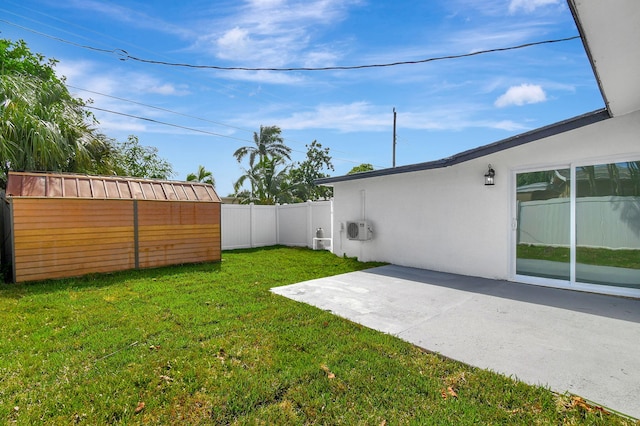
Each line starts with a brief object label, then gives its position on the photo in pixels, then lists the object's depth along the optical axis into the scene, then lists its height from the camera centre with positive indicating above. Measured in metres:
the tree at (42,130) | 7.25 +2.09
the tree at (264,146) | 22.21 +4.69
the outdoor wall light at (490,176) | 6.36 +0.67
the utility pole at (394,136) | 21.54 +5.15
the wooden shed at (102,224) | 6.27 -0.32
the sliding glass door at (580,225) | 5.05 -0.30
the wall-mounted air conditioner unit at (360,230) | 8.84 -0.61
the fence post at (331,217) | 10.96 -0.29
